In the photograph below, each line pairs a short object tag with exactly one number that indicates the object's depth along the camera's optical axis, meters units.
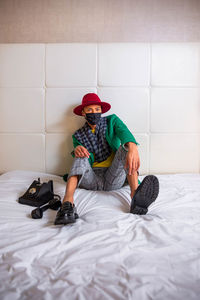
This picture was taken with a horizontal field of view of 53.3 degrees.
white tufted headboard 1.65
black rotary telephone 1.08
